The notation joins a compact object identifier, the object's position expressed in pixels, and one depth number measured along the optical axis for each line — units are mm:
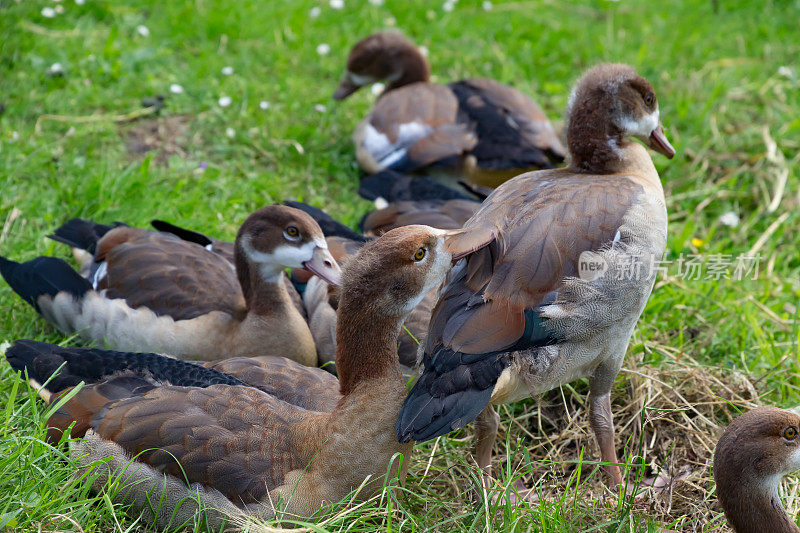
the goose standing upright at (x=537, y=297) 6430
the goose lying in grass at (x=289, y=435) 6430
